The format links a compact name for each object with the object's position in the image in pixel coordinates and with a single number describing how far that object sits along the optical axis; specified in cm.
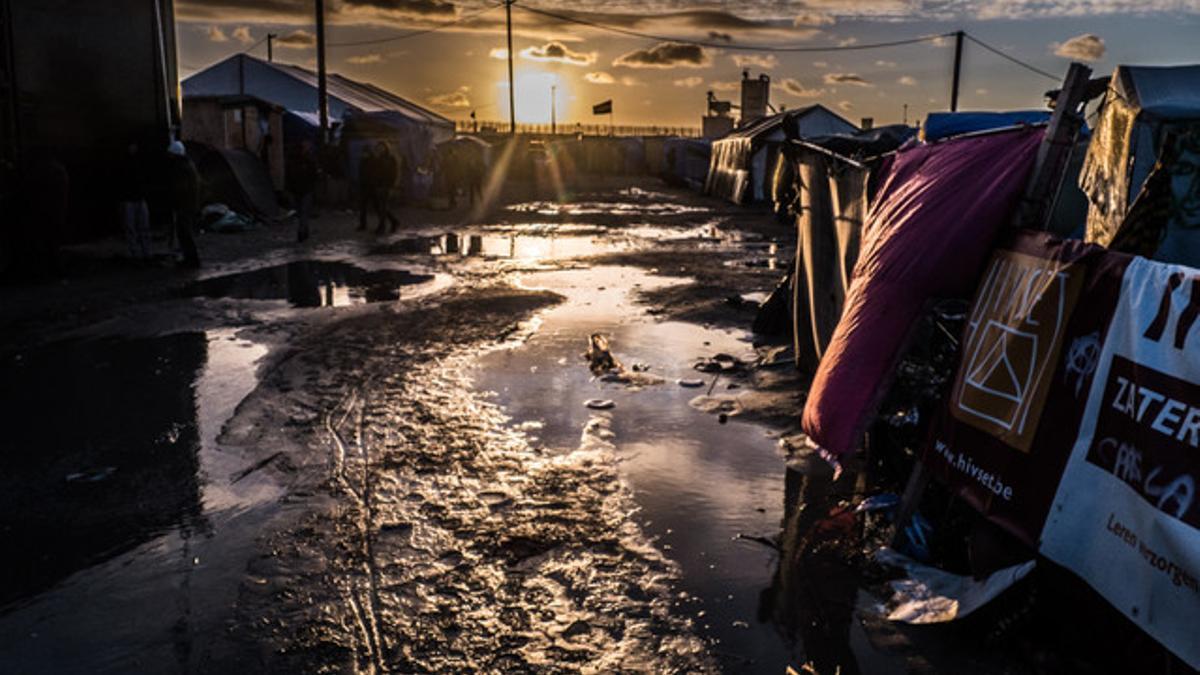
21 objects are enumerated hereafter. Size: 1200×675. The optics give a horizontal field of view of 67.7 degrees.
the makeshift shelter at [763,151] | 3440
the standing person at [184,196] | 1345
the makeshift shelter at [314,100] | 3130
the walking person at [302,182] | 1728
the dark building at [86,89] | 1423
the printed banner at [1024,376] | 325
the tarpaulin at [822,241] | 639
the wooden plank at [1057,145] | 363
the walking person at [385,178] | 1984
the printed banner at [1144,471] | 271
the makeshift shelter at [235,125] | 2461
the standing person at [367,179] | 1986
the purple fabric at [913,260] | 395
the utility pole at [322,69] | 2724
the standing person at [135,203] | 1329
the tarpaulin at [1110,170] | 407
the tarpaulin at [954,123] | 945
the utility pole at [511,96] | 5676
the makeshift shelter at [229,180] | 2111
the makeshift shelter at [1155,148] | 388
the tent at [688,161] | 5091
